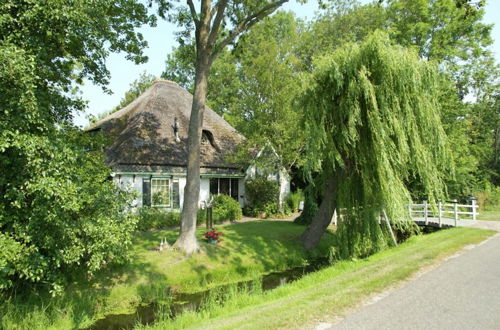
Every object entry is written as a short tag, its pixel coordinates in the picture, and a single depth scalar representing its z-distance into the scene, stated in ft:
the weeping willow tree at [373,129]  34.50
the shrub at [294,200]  74.23
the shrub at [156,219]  47.68
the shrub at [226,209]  57.31
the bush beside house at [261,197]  66.08
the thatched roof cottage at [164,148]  55.52
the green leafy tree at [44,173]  17.99
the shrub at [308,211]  53.62
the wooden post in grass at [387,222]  36.82
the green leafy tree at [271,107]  63.82
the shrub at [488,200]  78.18
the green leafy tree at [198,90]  36.22
